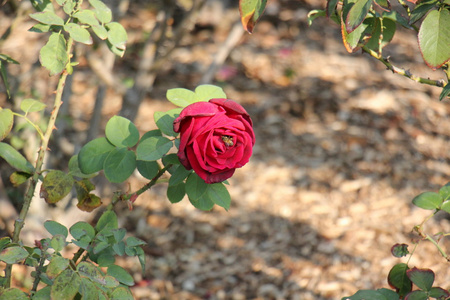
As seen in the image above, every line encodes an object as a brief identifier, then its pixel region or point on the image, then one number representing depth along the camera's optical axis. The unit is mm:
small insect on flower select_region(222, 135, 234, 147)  2195
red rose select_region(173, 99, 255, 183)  2191
